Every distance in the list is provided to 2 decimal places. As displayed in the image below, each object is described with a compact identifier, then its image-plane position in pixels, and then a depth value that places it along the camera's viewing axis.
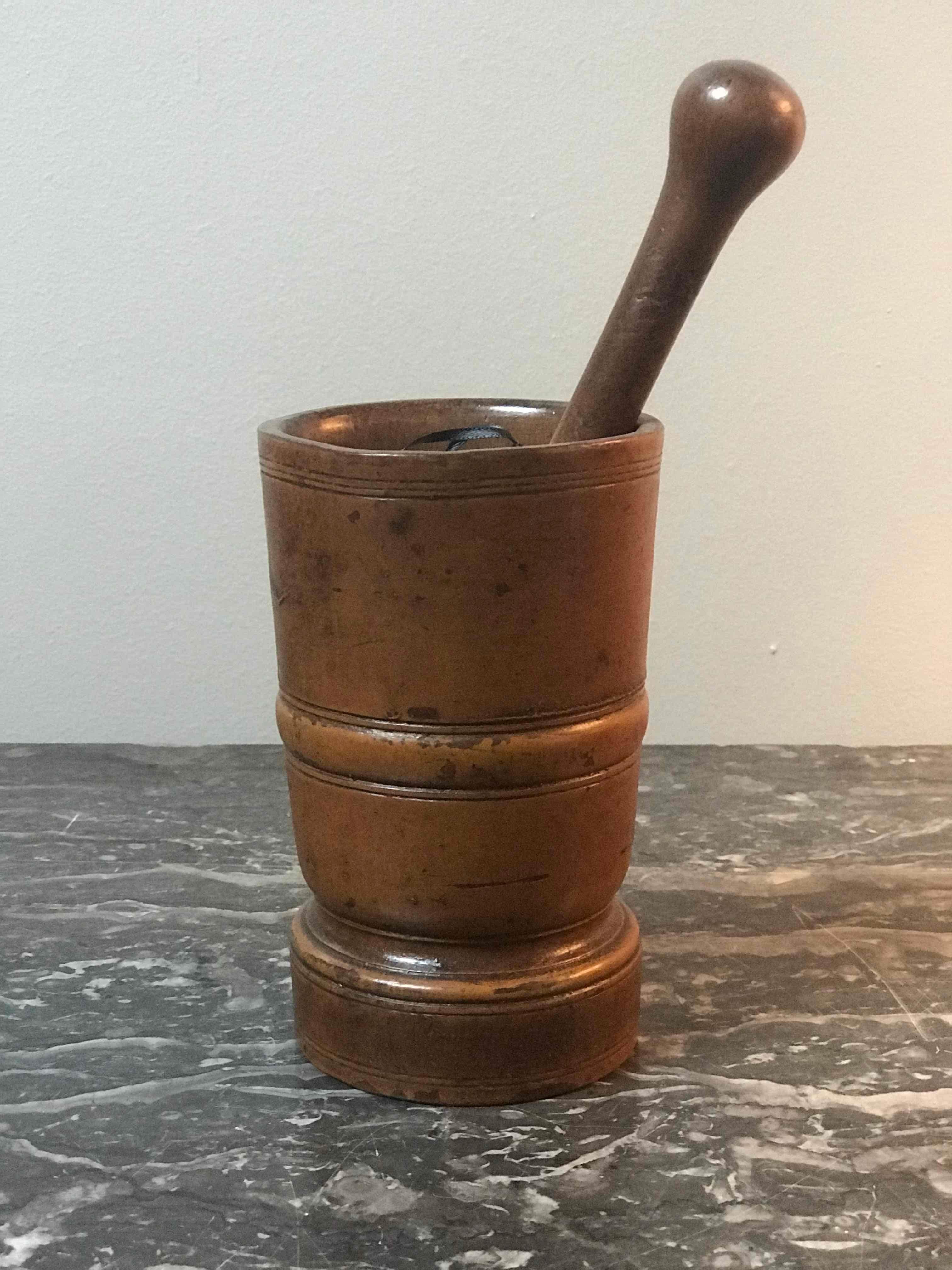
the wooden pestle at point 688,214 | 0.86
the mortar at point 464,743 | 0.92
